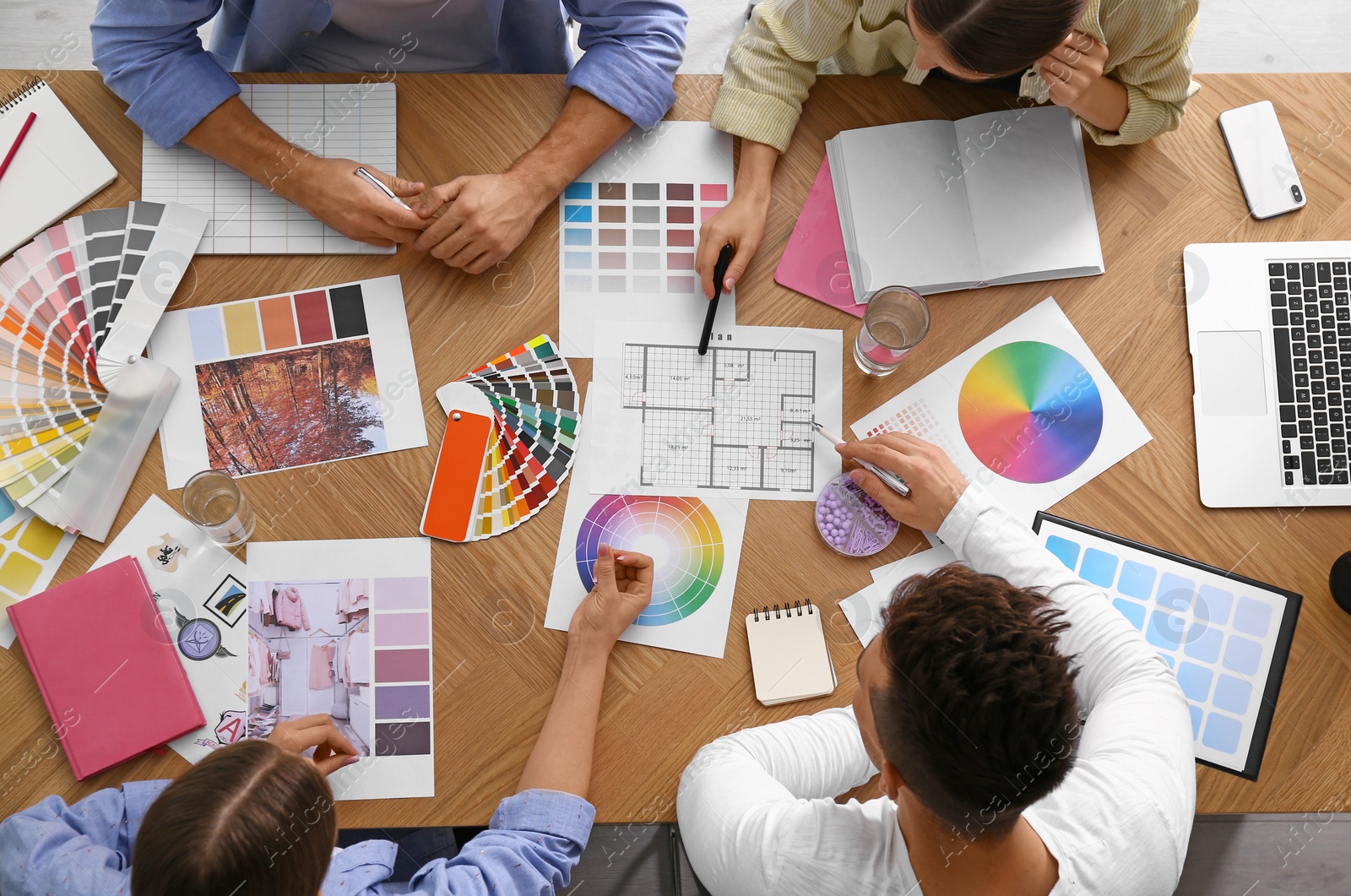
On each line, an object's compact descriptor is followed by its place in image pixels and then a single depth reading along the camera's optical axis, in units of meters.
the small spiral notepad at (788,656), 1.18
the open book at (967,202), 1.29
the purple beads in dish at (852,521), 1.22
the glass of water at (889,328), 1.25
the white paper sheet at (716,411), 1.24
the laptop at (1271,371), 1.24
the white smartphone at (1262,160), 1.32
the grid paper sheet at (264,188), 1.27
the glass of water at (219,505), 1.16
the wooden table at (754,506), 1.16
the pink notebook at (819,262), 1.29
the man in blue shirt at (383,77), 1.23
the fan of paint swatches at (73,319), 1.18
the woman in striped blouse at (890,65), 1.21
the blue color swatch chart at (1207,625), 1.18
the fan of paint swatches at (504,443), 1.21
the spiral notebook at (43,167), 1.24
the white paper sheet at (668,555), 1.19
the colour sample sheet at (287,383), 1.21
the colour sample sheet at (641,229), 1.28
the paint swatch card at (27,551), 1.16
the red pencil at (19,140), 1.24
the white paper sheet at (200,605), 1.15
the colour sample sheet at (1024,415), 1.24
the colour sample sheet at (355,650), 1.14
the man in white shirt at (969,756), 0.89
